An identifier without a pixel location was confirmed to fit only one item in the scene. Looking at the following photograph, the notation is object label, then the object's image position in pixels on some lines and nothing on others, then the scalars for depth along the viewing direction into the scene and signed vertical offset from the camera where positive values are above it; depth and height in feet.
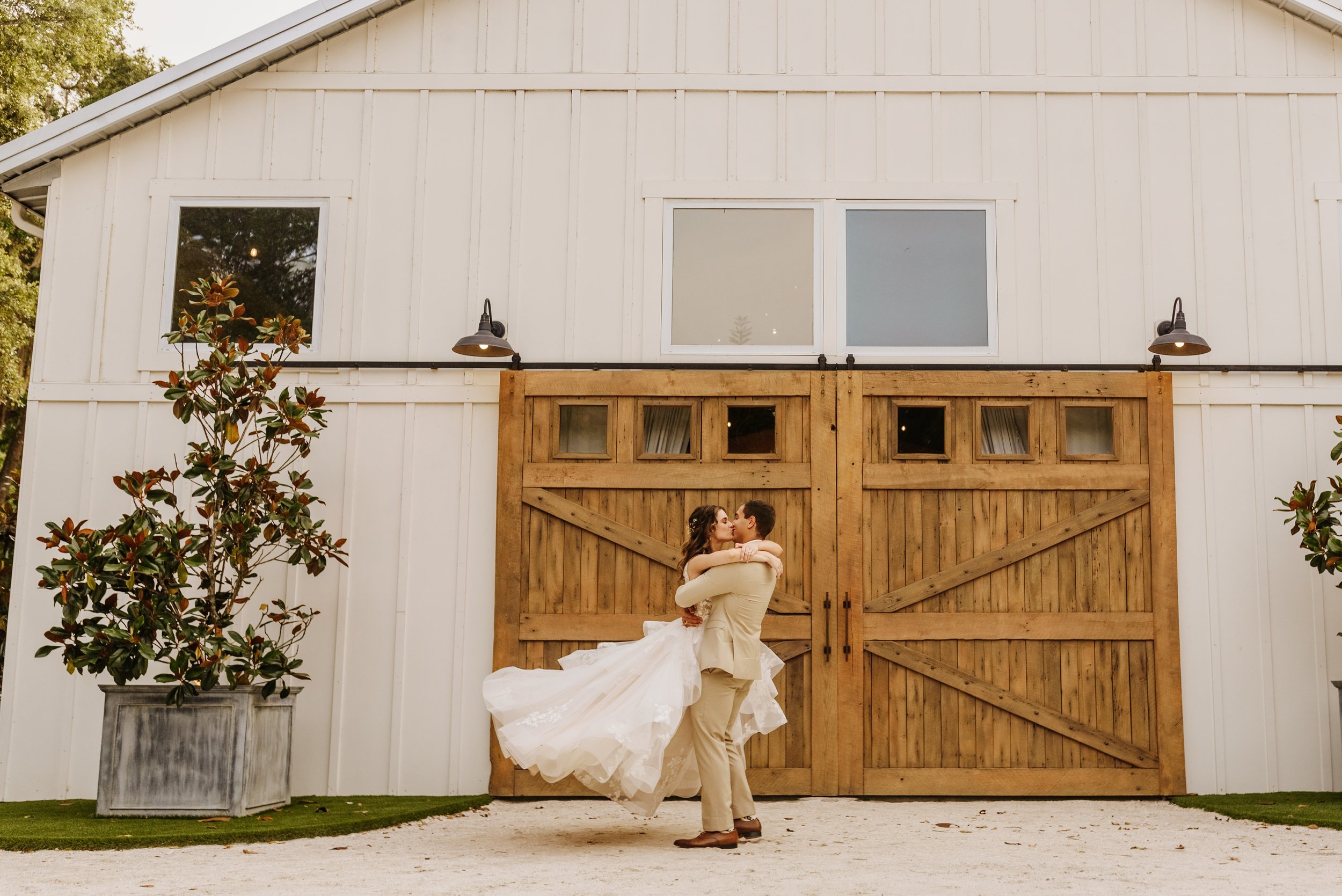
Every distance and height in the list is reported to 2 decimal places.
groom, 18.44 -0.98
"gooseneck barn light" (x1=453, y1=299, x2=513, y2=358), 24.16 +5.36
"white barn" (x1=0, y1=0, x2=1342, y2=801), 24.90 +8.14
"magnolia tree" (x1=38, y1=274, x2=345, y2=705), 21.74 +1.25
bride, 18.10 -1.43
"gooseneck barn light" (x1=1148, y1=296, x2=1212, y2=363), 23.63 +5.51
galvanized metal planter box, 21.48 -2.58
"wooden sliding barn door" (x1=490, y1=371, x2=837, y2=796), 24.45 +2.32
